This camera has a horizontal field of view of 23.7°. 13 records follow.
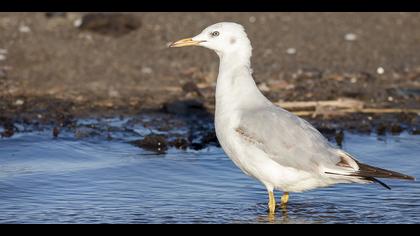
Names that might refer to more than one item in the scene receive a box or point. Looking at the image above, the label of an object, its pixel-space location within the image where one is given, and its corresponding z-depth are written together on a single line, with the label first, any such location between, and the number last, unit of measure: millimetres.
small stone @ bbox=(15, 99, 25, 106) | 10922
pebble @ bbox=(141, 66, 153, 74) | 12328
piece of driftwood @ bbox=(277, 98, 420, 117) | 10617
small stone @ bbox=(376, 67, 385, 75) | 12414
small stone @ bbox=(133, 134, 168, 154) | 9484
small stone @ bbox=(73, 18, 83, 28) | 13492
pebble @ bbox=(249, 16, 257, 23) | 14193
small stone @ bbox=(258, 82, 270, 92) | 11555
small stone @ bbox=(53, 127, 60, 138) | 9758
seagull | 7172
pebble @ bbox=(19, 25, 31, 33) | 13312
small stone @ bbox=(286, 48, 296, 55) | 13166
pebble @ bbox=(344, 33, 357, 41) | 13805
